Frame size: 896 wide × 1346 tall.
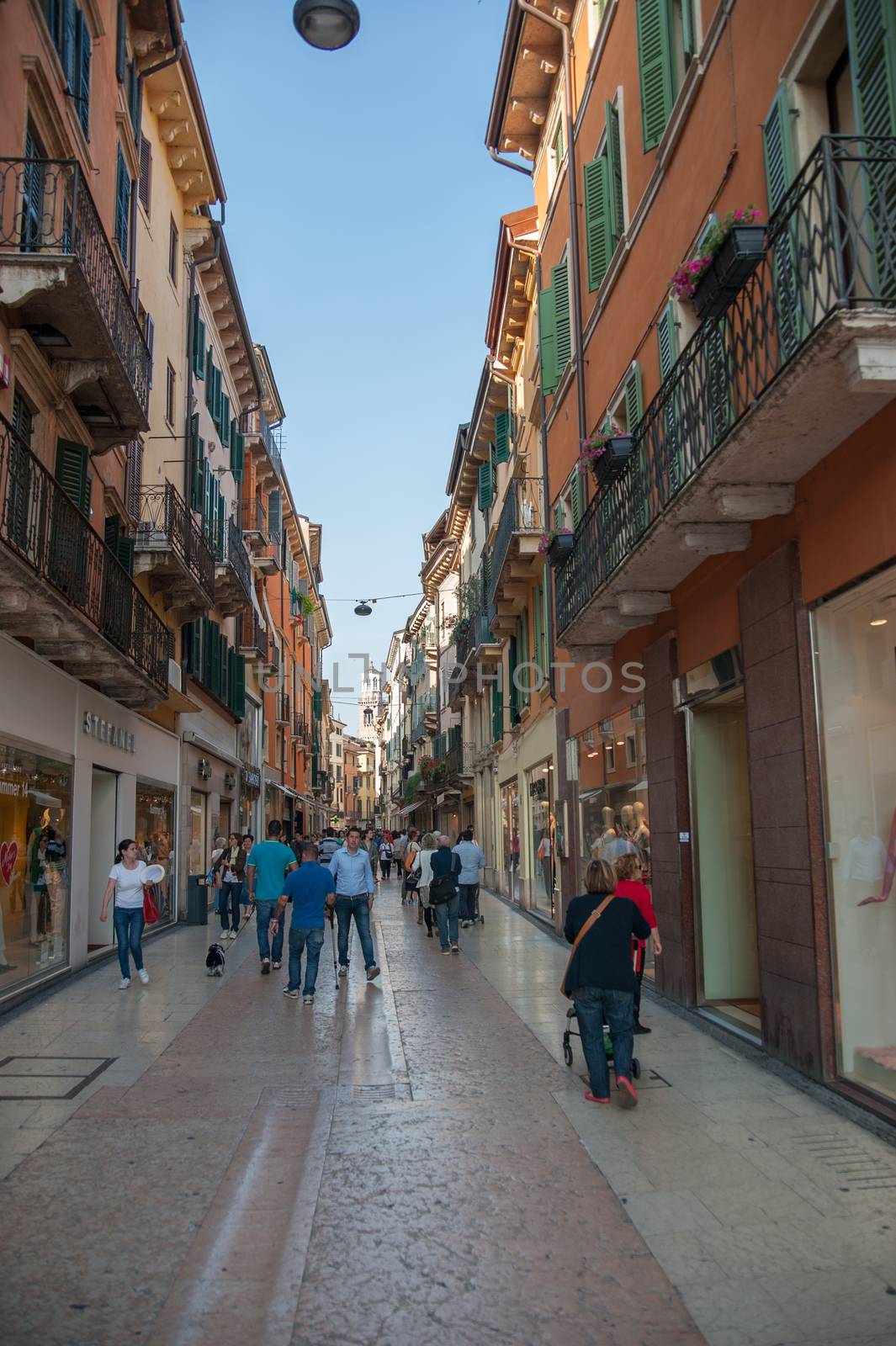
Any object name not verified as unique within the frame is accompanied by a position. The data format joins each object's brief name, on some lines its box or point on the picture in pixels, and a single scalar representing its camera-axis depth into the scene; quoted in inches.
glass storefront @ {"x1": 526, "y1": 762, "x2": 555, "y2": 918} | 786.8
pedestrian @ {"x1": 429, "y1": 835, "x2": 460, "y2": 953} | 617.0
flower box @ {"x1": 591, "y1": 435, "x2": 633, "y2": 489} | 429.7
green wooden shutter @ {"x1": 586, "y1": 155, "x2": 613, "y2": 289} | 544.4
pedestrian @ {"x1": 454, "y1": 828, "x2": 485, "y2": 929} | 717.3
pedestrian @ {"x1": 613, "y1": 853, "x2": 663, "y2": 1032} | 347.9
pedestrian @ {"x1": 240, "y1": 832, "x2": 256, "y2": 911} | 741.9
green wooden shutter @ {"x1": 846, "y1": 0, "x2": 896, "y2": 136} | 241.6
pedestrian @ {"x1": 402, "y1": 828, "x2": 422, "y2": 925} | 904.9
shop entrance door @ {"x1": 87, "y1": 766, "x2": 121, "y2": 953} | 649.0
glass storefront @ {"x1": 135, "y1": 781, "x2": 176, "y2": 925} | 737.0
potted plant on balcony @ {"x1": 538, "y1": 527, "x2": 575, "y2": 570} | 550.3
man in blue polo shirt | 446.0
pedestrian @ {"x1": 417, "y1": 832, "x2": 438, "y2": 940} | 671.8
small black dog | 512.7
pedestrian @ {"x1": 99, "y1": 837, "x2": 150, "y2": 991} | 482.9
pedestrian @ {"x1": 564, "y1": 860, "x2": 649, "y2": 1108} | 284.2
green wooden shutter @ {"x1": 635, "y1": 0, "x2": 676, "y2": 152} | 430.0
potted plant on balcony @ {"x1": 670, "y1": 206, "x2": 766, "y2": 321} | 271.1
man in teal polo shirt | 530.3
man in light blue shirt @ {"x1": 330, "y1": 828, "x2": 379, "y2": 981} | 485.1
